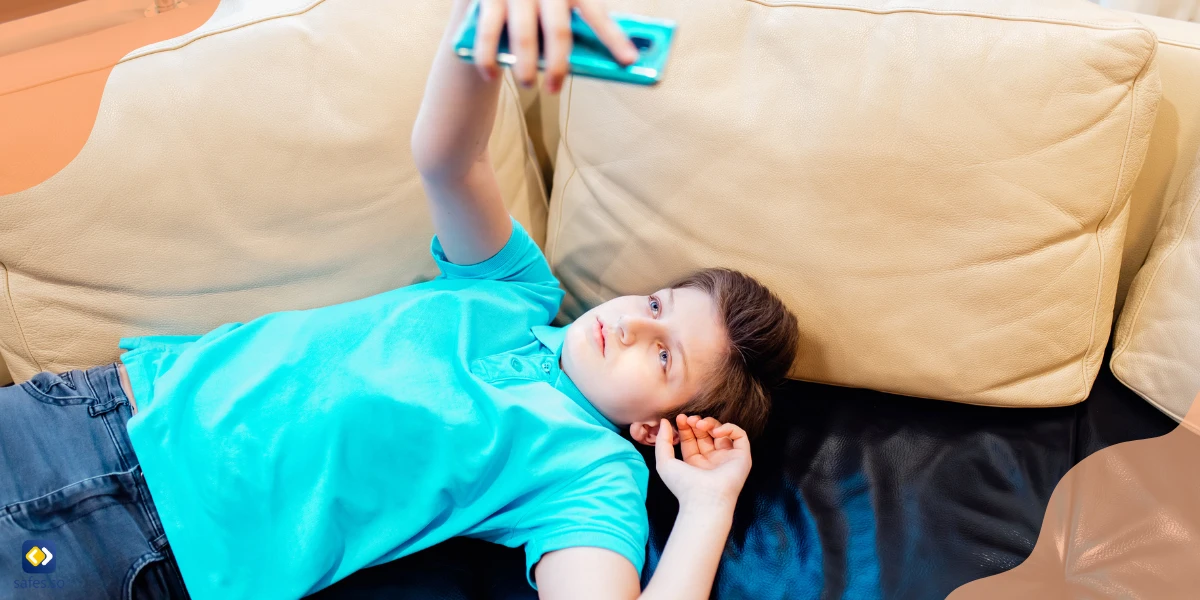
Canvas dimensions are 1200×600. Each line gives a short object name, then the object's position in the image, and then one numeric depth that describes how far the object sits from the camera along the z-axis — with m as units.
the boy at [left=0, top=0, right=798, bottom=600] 0.99
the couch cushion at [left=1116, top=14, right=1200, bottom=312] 1.17
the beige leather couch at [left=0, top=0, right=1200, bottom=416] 1.11
